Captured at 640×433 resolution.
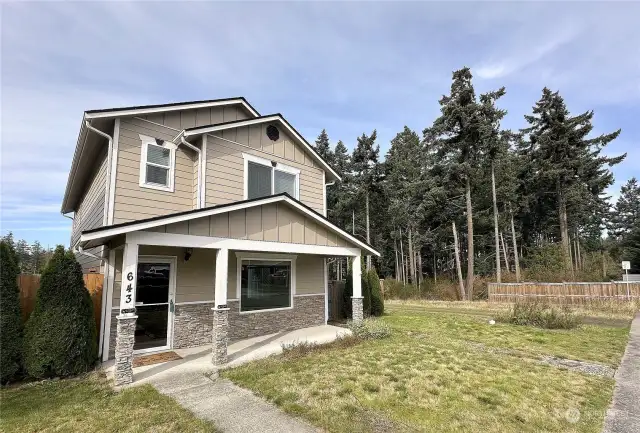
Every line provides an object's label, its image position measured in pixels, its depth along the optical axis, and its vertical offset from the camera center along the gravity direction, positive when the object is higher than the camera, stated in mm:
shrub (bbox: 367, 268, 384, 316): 15086 -1333
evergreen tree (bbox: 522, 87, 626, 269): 28531 +9674
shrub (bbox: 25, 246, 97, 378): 6152 -1014
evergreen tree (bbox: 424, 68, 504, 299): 23453 +9351
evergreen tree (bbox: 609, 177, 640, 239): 66769 +10632
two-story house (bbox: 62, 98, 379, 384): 7234 +939
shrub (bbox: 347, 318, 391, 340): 9703 -1801
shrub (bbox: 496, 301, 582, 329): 12172 -1934
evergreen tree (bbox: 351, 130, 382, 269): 32656 +9611
